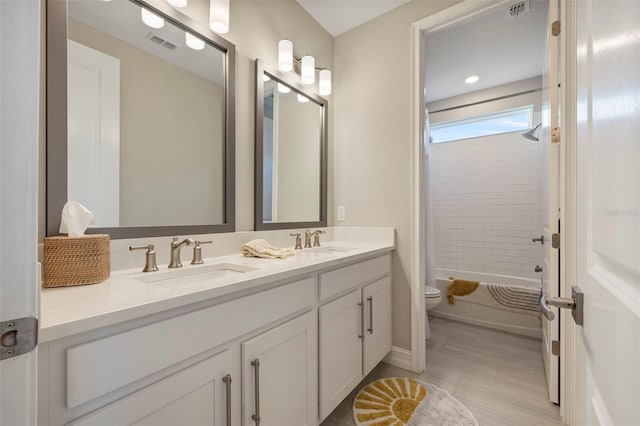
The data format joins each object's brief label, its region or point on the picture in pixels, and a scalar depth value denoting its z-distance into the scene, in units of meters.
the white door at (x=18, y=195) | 0.32
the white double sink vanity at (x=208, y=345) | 0.59
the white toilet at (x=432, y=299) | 2.51
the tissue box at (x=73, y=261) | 0.83
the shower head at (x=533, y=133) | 2.45
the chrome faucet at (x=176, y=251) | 1.17
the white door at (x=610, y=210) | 0.33
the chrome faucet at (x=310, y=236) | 1.93
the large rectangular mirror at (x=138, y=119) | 0.97
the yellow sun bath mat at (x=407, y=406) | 1.41
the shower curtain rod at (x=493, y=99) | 2.97
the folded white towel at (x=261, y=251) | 1.40
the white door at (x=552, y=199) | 1.51
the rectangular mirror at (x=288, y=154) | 1.68
